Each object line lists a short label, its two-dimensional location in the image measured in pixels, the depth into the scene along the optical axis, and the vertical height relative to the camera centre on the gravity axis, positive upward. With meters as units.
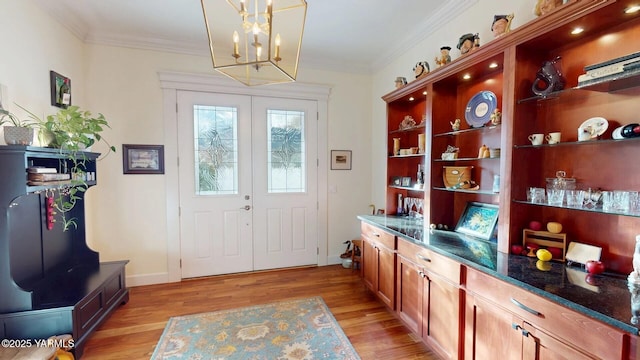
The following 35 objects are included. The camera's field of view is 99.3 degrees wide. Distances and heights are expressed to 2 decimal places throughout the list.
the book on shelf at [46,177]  1.93 -0.04
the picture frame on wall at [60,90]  2.53 +0.79
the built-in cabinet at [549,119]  1.40 +0.34
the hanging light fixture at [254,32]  1.64 +1.44
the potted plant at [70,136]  2.12 +0.29
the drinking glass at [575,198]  1.53 -0.15
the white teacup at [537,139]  1.67 +0.20
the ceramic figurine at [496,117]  1.98 +0.40
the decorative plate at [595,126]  1.44 +0.25
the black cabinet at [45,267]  1.84 -0.83
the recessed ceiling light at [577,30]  1.47 +0.77
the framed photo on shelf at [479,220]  2.12 -0.40
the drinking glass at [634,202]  1.31 -0.15
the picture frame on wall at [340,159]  3.92 +0.17
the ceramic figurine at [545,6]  1.53 +0.95
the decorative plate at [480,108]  2.13 +0.52
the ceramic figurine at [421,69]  2.65 +1.01
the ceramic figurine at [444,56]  2.37 +1.01
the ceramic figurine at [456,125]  2.35 +0.40
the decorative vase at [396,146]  3.07 +0.29
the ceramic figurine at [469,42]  2.11 +1.01
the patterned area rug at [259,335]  2.08 -1.39
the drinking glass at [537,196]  1.68 -0.15
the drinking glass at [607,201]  1.39 -0.15
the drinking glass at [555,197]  1.59 -0.15
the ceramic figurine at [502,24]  1.83 +1.00
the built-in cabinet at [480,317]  1.11 -0.78
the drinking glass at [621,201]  1.34 -0.15
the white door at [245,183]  3.41 -0.15
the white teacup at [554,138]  1.59 +0.20
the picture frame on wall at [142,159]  3.18 +0.15
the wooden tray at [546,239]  1.61 -0.42
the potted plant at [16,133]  1.86 +0.27
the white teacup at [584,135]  1.47 +0.20
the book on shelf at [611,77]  1.24 +0.46
